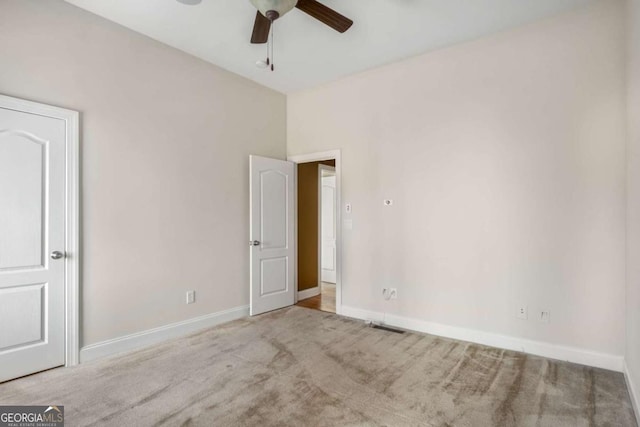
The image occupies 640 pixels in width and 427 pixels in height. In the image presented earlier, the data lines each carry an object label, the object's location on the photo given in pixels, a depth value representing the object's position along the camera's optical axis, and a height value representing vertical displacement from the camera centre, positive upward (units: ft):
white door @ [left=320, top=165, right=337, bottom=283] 22.79 -0.68
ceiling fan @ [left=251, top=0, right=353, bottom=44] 7.19 +4.91
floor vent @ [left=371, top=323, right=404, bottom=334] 12.22 -4.18
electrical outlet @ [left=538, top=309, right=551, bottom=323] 9.88 -3.02
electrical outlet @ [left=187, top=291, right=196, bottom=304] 12.29 -2.86
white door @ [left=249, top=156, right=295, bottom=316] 14.20 -0.67
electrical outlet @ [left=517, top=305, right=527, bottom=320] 10.24 -3.01
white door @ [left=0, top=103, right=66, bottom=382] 8.41 -0.52
